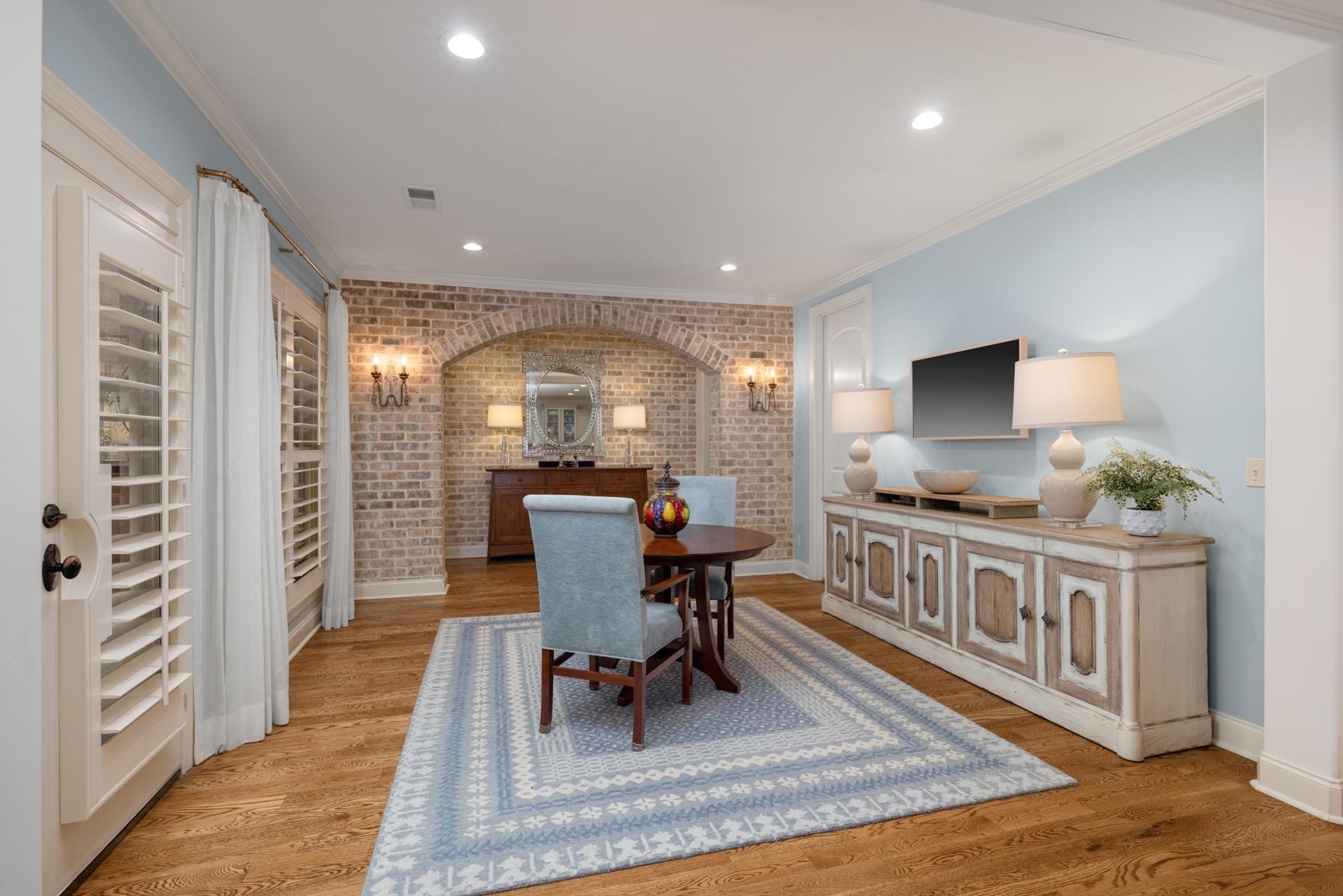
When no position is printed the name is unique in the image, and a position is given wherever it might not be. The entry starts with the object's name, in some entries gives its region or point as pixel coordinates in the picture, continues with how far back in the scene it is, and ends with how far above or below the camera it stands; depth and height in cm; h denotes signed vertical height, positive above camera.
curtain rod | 249 +108
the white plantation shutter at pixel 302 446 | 359 +1
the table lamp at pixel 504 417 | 682 +31
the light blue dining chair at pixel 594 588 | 247 -58
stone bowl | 359 -22
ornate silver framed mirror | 710 +45
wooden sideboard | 643 -46
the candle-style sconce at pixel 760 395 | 587 +45
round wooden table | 275 -49
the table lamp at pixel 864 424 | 439 +12
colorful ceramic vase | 330 -36
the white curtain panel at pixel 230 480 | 246 -13
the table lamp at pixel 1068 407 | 272 +15
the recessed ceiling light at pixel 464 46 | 215 +138
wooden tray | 313 -33
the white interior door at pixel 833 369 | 504 +62
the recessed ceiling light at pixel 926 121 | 266 +136
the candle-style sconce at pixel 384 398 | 503 +40
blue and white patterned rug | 190 -121
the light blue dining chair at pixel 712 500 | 404 -36
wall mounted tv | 350 +30
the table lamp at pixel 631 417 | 704 +30
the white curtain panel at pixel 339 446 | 442 +1
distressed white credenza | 245 -79
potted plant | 247 -19
